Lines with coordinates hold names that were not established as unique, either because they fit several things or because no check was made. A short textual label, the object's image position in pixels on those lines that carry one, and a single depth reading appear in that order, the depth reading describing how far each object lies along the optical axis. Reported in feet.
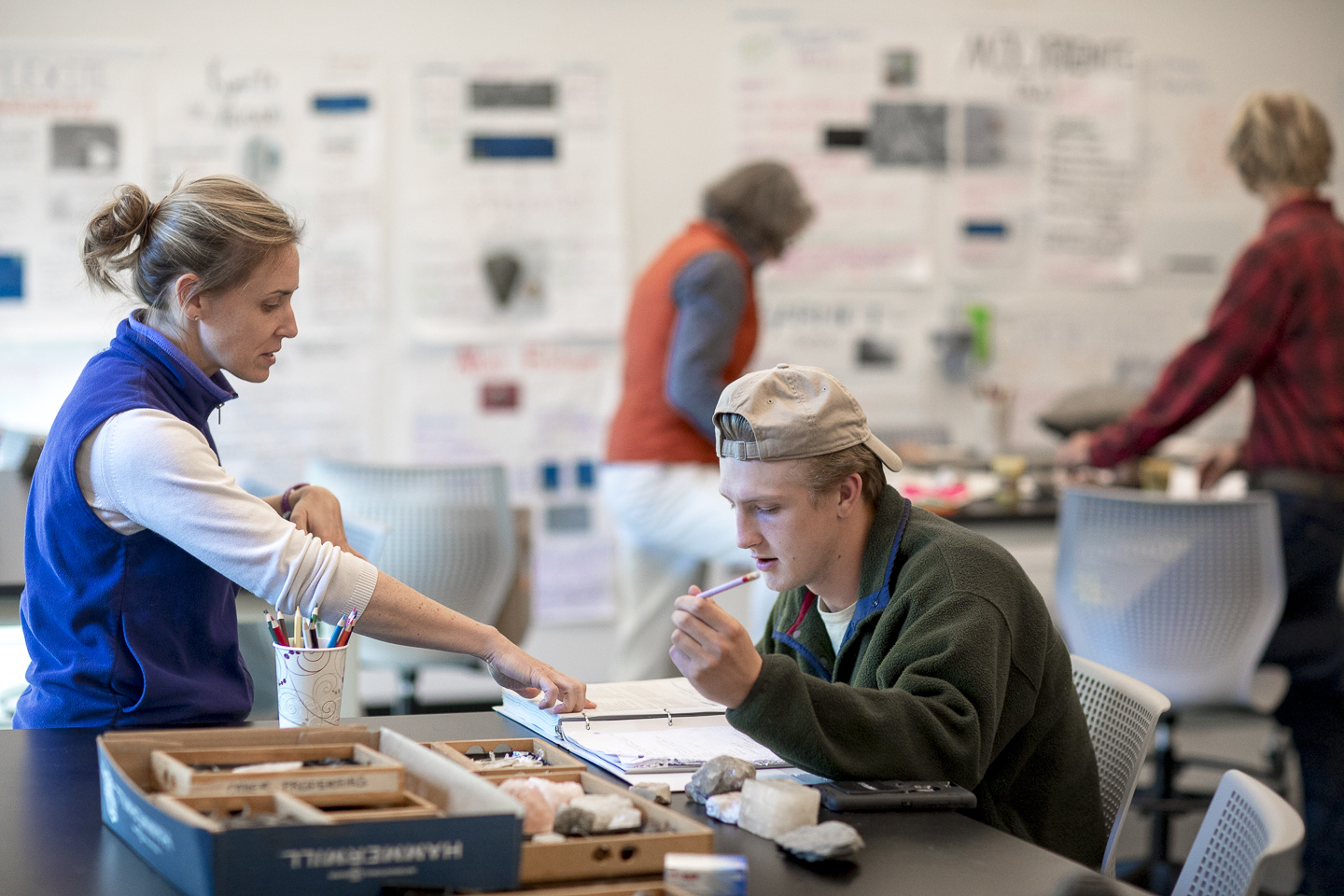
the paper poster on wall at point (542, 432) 26.90
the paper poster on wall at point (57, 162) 25.11
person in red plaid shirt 17.34
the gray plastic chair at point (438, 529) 18.90
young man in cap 11.92
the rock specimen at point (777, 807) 11.44
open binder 12.08
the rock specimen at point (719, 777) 11.72
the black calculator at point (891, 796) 11.74
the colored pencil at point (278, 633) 12.08
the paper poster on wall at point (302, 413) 26.24
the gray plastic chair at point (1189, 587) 16.73
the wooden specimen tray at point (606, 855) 10.95
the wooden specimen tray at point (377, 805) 10.98
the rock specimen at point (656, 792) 11.65
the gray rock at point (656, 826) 11.18
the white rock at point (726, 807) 11.58
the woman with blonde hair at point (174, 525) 12.44
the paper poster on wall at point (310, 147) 25.69
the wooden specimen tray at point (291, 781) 11.10
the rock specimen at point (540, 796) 11.20
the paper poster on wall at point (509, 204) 26.57
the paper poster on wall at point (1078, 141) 29.20
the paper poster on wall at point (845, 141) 27.94
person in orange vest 18.90
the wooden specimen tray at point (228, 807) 10.86
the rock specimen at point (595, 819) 11.16
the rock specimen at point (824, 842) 11.26
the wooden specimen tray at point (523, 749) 11.61
